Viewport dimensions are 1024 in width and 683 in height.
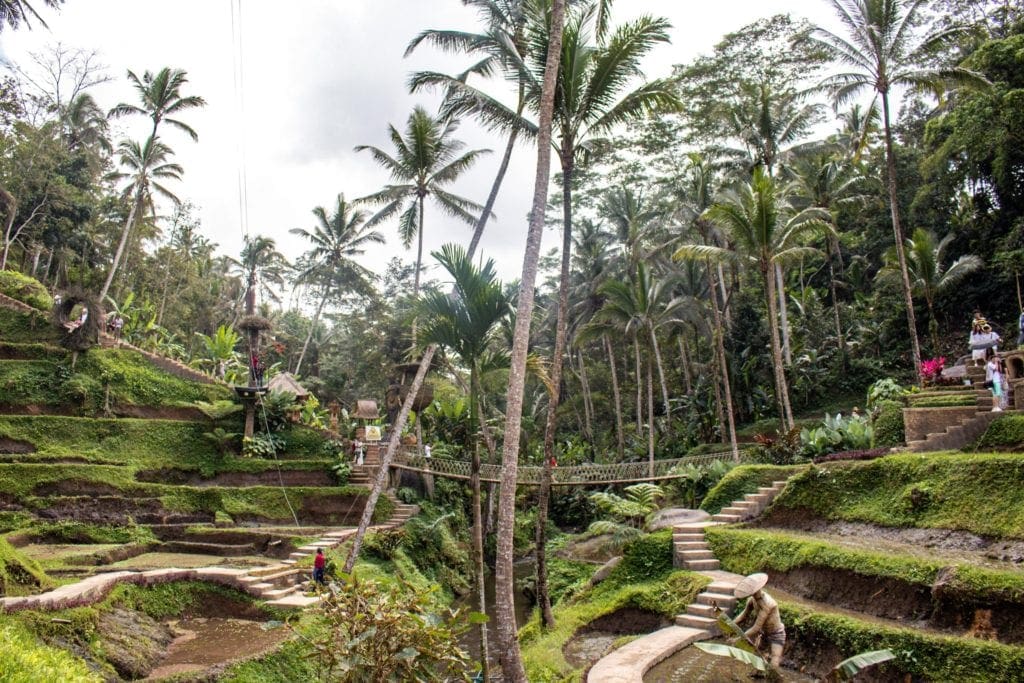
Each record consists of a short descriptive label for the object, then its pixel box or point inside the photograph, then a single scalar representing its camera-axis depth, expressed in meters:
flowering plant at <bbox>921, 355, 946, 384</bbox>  16.27
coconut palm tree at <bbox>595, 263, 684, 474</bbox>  22.58
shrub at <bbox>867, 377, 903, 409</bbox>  16.46
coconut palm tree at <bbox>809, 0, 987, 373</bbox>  15.59
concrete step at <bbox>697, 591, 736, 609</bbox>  9.34
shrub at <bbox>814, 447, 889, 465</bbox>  13.03
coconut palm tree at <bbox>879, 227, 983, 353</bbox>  21.02
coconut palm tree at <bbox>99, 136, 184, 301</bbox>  27.56
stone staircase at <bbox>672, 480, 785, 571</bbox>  11.45
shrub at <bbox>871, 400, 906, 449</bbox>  13.91
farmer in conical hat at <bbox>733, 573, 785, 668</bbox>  6.84
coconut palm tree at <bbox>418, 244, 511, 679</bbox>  10.95
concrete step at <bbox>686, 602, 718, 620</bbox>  9.29
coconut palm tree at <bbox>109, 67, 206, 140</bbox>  27.14
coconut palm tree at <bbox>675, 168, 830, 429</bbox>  16.27
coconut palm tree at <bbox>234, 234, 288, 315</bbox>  39.19
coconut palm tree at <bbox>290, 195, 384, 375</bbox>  32.25
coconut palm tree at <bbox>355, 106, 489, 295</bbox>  22.89
